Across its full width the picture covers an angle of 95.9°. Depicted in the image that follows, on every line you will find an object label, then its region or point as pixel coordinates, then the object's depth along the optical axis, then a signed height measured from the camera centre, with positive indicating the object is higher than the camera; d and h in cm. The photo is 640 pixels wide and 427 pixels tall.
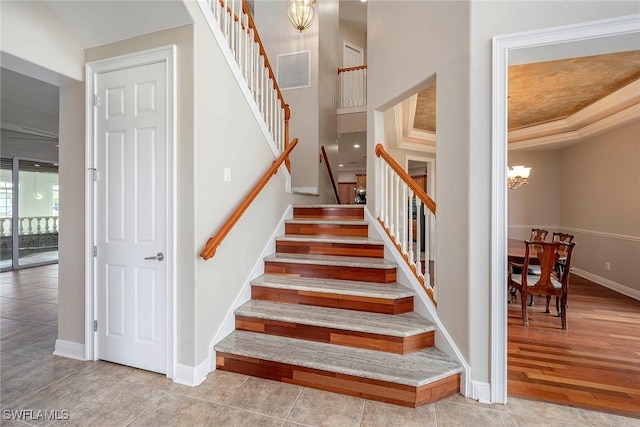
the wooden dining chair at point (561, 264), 335 -64
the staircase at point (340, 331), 194 -94
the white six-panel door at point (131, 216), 220 -3
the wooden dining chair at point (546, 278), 315 -75
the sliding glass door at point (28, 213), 568 -2
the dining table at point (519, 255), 348 -52
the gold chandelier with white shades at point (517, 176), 460 +57
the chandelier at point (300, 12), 366 +257
